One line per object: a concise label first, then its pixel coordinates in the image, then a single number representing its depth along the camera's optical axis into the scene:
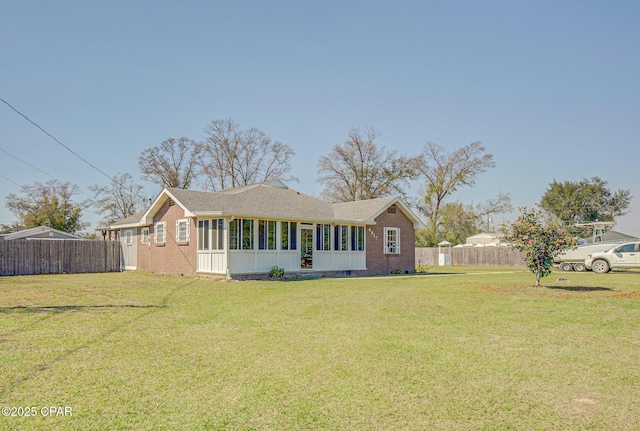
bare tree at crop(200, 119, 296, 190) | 43.84
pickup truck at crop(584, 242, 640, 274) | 24.17
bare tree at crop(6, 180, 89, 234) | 46.97
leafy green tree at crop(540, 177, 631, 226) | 55.56
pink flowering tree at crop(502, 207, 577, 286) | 14.14
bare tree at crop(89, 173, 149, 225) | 48.78
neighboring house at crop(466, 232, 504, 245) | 49.91
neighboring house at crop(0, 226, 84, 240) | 32.91
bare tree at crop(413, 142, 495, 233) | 46.66
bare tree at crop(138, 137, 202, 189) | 43.94
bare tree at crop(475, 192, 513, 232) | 56.81
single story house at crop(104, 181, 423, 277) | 18.22
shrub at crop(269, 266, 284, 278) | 18.72
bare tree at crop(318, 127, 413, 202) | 45.09
